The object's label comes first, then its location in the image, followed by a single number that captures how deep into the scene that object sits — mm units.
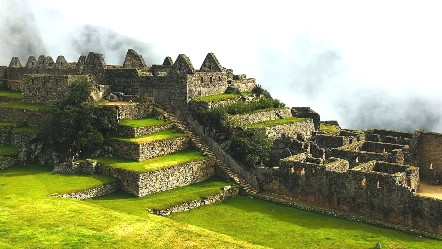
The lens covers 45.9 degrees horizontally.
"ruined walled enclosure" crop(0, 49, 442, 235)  35281
